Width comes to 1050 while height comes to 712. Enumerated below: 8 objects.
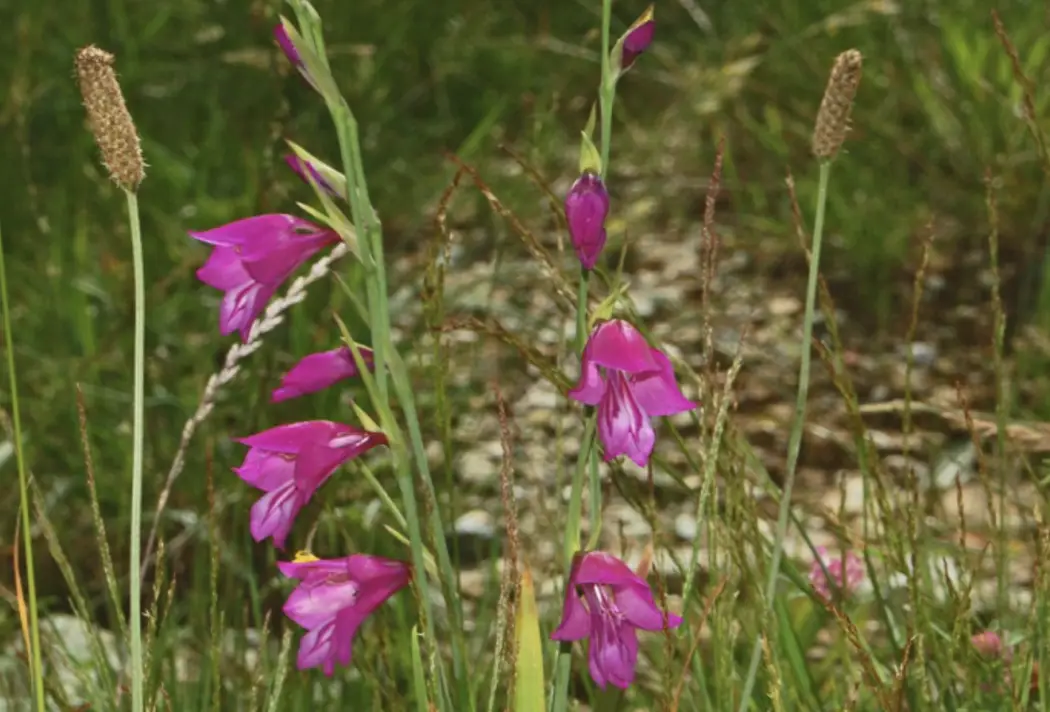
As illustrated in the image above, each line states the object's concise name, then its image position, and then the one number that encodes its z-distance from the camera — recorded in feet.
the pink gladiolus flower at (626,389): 6.00
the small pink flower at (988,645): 6.83
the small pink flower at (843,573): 6.90
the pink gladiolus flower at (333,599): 6.12
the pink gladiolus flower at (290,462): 6.06
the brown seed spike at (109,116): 5.93
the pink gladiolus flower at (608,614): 6.04
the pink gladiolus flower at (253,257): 6.08
